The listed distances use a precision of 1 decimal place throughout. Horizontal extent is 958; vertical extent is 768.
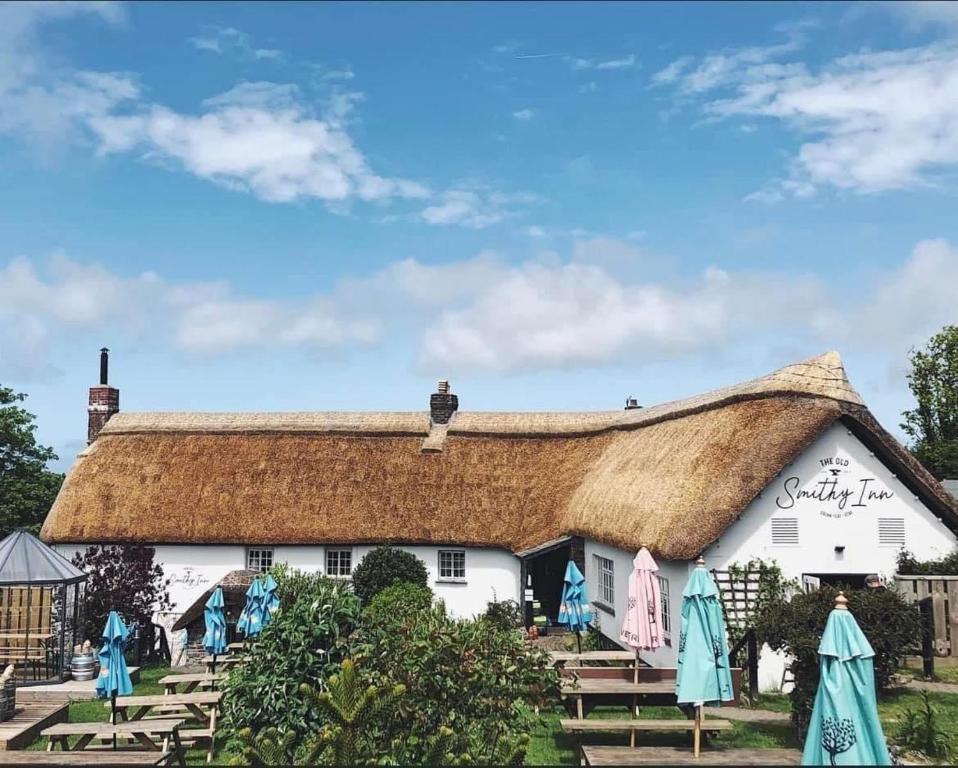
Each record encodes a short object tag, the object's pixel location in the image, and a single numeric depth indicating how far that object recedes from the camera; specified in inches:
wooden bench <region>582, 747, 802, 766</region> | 363.6
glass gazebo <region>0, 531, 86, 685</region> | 749.3
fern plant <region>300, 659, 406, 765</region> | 225.8
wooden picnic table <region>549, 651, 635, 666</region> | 569.5
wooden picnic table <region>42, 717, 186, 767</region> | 428.1
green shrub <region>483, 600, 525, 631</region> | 825.5
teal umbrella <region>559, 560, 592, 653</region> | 654.5
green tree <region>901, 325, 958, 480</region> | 1812.3
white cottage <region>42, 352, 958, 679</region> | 625.6
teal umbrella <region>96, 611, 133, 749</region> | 493.0
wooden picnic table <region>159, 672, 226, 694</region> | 534.9
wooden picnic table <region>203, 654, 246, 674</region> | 533.6
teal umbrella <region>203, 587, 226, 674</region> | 628.7
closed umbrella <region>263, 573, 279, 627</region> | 593.0
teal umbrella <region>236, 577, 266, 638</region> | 593.3
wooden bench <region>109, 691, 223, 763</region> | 462.9
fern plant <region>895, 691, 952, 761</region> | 419.5
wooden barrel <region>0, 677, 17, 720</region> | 517.3
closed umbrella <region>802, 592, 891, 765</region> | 296.7
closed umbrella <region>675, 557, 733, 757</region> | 394.3
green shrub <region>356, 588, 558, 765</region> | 283.6
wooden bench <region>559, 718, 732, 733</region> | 408.2
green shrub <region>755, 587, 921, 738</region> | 443.5
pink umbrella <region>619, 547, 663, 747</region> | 517.7
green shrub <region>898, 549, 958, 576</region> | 624.1
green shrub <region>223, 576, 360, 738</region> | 334.6
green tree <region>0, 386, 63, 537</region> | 1350.9
